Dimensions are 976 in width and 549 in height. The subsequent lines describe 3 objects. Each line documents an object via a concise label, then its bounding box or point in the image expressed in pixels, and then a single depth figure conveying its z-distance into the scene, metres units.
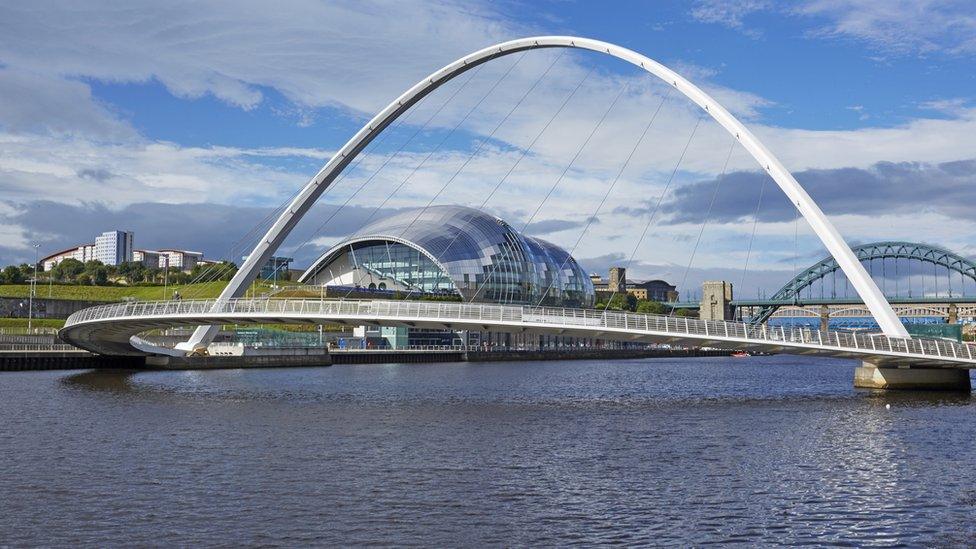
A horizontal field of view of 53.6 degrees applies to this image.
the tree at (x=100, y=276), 138.46
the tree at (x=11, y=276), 123.69
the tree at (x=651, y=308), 187.12
